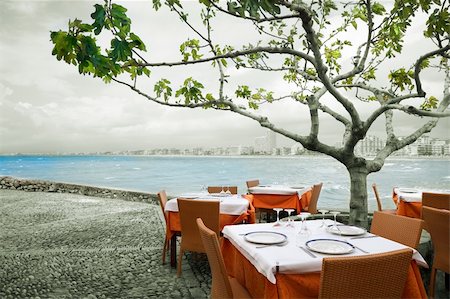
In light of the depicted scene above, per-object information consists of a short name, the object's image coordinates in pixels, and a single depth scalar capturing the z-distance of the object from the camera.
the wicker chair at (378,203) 5.45
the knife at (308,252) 1.93
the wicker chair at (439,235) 2.85
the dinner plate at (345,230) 2.42
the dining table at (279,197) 5.71
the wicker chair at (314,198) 5.98
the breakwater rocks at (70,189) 9.81
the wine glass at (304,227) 2.47
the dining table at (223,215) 4.02
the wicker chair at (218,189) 5.77
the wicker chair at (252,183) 6.73
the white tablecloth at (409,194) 4.90
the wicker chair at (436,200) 4.24
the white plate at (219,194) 4.79
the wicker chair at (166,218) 4.04
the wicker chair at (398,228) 2.43
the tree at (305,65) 2.06
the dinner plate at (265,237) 2.20
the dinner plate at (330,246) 1.99
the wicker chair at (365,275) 1.53
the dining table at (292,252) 1.81
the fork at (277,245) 2.12
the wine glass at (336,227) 2.55
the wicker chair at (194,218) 3.46
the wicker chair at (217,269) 1.95
